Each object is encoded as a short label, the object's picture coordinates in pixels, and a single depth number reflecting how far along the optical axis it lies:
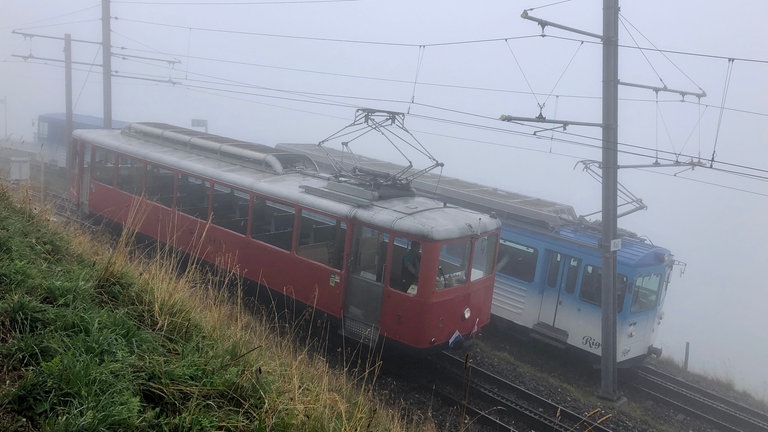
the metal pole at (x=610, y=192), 9.56
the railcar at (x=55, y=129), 30.17
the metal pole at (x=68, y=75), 21.83
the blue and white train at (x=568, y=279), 11.11
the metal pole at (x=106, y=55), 18.38
